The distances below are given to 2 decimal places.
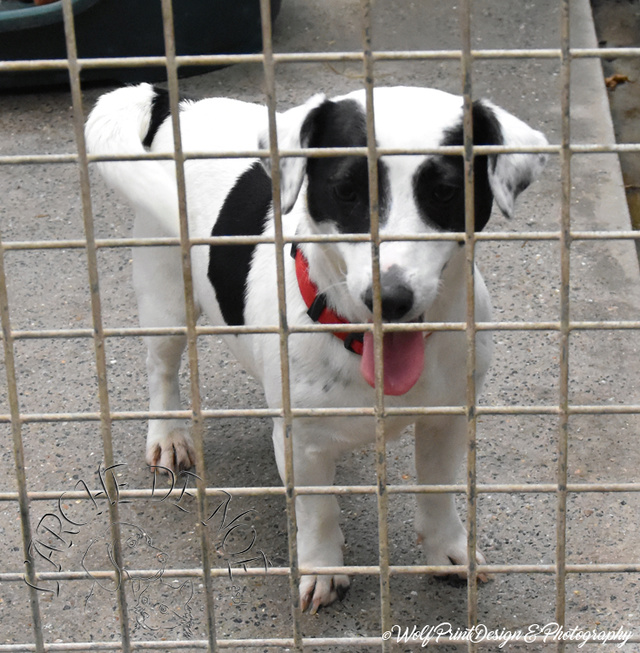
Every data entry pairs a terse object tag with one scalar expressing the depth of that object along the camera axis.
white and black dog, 2.20
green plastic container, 5.29
